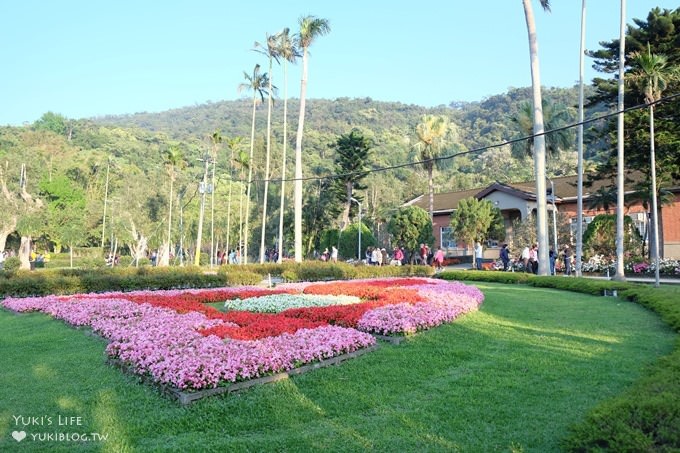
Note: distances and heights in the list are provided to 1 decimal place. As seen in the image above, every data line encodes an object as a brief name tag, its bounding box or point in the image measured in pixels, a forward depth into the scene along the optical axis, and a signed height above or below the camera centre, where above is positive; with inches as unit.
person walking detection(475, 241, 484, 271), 1229.1 +4.1
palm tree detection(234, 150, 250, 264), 1935.3 +358.8
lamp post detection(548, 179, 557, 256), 1151.6 +63.5
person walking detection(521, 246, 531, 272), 1044.5 +0.6
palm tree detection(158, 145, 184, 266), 1814.7 +324.2
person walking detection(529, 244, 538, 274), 1077.8 -5.4
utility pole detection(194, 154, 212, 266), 1459.2 +181.4
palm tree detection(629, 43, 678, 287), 913.5 +326.2
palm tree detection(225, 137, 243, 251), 1942.7 +416.5
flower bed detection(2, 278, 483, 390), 245.9 -45.9
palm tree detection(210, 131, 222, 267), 1849.2 +408.0
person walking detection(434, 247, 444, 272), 1216.2 -3.9
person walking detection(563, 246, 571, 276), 1096.4 -2.6
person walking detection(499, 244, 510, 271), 1098.1 +4.3
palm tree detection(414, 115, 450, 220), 1592.0 +365.7
